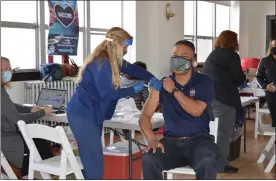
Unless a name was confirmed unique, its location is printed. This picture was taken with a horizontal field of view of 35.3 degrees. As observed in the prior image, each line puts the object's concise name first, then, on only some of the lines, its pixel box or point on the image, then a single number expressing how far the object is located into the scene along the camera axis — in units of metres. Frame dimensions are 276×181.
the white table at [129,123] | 2.95
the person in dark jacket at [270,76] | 4.13
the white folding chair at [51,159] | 2.58
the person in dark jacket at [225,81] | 3.79
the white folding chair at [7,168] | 2.98
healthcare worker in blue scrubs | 2.71
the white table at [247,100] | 4.30
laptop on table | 3.80
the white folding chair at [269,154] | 4.02
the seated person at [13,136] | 3.06
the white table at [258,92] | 4.95
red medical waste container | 3.25
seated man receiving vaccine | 2.49
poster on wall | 5.86
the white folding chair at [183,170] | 2.59
